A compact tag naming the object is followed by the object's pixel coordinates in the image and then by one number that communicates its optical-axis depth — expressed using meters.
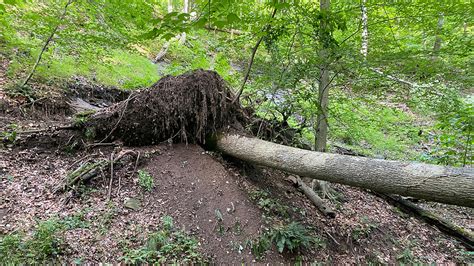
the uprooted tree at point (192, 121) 4.35
